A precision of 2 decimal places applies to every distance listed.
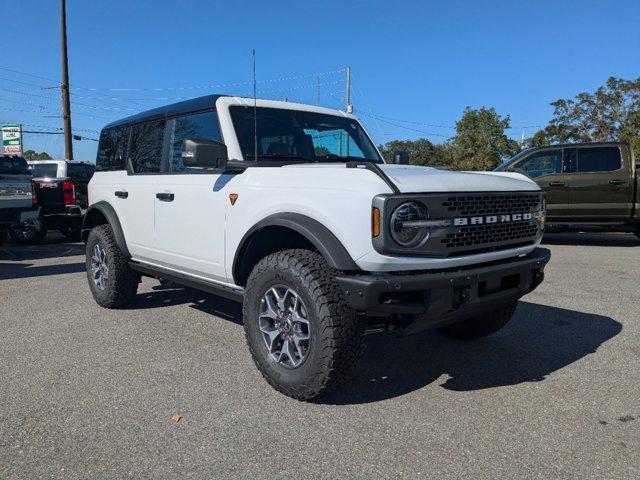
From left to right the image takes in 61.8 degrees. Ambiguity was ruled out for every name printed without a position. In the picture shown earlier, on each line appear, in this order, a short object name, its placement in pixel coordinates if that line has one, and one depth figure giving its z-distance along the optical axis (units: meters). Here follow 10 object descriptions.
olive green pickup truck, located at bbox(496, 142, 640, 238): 10.25
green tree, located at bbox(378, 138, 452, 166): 48.24
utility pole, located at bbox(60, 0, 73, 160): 21.05
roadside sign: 35.59
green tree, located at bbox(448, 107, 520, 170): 40.82
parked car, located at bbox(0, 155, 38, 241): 9.55
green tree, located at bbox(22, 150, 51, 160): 74.42
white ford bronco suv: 2.88
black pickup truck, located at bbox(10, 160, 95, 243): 11.33
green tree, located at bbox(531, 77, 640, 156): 38.66
